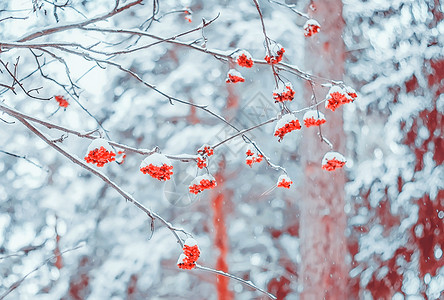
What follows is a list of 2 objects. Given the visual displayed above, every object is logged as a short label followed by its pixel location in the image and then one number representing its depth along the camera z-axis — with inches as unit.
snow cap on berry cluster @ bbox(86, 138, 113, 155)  146.7
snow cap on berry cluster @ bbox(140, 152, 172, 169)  148.5
